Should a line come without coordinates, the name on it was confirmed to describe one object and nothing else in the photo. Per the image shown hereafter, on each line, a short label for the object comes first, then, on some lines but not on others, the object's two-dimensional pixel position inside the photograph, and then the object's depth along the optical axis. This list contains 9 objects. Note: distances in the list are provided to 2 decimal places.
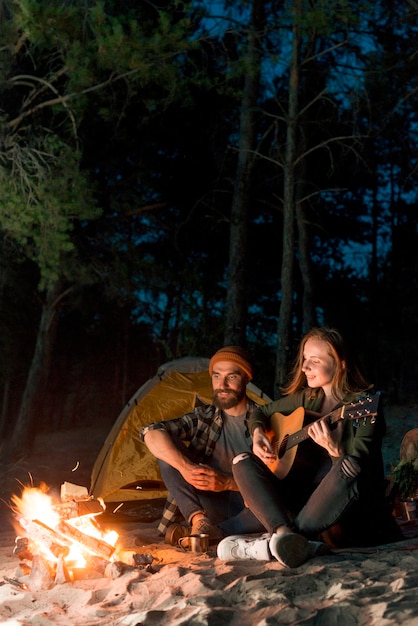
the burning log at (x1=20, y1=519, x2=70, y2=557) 3.40
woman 3.31
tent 6.59
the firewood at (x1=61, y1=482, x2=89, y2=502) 3.72
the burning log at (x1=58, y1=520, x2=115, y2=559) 3.50
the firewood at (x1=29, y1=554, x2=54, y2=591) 3.33
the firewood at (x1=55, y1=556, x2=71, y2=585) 3.33
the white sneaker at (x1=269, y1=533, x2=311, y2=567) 3.17
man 4.20
